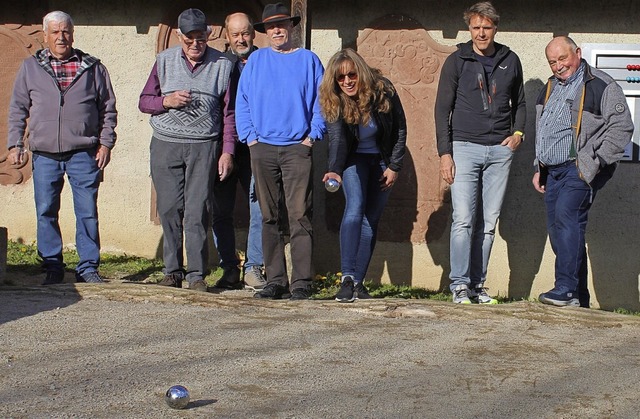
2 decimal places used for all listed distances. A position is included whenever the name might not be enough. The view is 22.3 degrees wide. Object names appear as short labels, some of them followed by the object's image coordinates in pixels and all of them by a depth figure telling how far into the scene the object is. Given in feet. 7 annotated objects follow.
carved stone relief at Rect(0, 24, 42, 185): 49.24
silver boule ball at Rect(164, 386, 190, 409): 24.23
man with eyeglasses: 39.38
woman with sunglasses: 37.72
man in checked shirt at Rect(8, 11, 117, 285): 39.95
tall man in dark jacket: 39.24
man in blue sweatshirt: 38.47
